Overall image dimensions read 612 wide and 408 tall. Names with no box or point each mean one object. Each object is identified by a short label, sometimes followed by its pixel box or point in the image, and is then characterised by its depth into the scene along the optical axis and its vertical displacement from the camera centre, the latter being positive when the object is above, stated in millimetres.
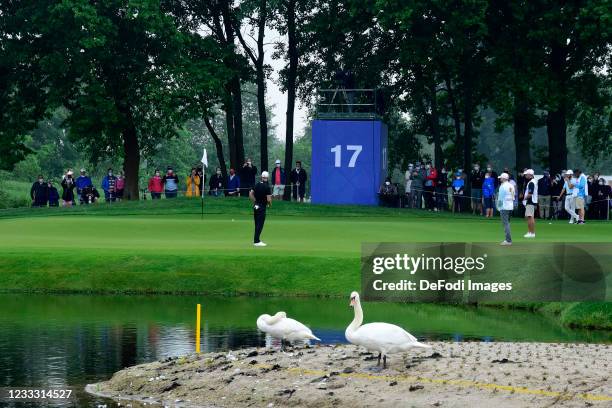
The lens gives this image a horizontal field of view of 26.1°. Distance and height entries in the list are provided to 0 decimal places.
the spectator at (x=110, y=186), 72250 -693
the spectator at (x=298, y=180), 69250 -413
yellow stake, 22891 -2820
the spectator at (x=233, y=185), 68438 -677
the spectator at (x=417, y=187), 68312 -814
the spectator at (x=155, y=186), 71938 -706
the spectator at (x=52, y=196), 72750 -1226
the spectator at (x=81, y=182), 71494 -461
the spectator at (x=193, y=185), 74000 -690
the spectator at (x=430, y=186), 66812 -751
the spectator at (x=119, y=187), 73625 -764
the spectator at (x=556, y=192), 63688 -1047
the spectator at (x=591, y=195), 64188 -1218
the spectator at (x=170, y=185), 71500 -653
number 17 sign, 67625 +645
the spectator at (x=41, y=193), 72500 -1053
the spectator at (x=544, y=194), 64000 -1148
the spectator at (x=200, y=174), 74750 -72
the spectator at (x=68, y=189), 70125 -822
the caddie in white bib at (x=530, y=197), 41969 -860
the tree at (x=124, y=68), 69125 +5744
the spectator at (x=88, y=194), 72494 -1170
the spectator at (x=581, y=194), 55094 -999
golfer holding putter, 40094 -845
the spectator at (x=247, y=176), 66688 -180
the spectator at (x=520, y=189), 63988 -911
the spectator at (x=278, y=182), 71938 -537
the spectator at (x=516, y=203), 63800 -1587
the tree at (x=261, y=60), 79394 +7063
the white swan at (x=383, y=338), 19469 -2465
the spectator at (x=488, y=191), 61844 -952
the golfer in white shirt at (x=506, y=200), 39488 -880
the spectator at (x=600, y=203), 64000 -1591
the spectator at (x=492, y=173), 61906 -103
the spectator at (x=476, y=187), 65062 -798
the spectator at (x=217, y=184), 70819 -618
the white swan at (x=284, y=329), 23016 -2730
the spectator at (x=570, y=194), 54719 -999
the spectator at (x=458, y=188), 65500 -841
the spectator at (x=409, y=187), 69062 -818
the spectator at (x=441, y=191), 67188 -1009
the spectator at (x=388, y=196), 68750 -1275
